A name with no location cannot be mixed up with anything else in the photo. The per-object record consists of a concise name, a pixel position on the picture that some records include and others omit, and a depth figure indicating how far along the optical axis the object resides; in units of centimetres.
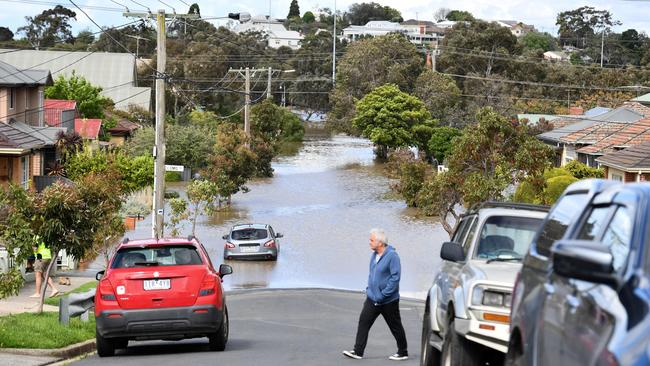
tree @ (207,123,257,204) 6738
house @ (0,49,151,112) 10256
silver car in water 4566
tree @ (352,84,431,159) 9625
